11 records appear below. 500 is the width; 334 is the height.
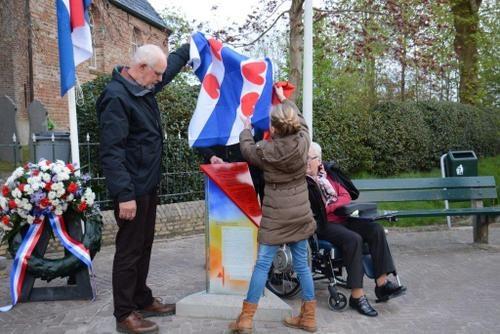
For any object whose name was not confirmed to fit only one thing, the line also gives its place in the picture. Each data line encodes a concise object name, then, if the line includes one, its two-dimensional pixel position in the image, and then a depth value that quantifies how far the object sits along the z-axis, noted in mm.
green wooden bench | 6641
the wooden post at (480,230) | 7012
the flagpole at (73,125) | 5453
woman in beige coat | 3717
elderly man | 3576
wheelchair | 4465
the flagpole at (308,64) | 5000
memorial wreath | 4590
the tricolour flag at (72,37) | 5191
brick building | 15797
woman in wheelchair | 4402
